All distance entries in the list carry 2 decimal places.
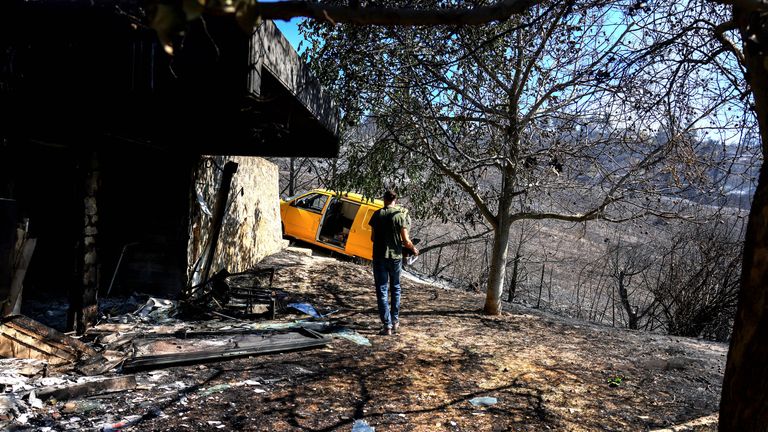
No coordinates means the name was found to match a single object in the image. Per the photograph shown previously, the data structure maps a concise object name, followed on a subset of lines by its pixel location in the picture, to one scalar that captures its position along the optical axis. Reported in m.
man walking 6.29
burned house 3.59
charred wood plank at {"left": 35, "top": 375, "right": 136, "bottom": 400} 3.68
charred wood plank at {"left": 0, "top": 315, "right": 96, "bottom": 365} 4.21
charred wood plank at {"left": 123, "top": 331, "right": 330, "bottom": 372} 4.48
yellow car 12.45
